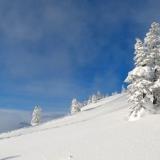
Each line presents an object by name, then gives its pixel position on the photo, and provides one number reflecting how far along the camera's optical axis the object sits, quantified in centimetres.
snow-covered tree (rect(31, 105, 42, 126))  7976
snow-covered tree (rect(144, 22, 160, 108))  2698
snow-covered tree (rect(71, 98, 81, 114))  8242
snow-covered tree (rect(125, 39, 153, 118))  2604
